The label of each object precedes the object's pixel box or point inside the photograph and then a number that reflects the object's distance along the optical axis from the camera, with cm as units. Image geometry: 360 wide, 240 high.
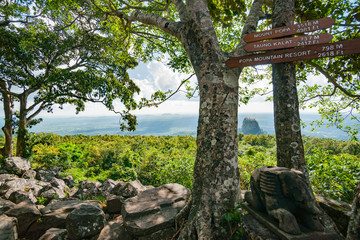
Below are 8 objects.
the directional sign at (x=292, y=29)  257
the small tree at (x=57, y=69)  665
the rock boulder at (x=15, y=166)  664
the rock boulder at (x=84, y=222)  307
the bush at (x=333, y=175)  437
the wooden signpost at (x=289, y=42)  248
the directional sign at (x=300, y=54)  232
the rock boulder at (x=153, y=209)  311
